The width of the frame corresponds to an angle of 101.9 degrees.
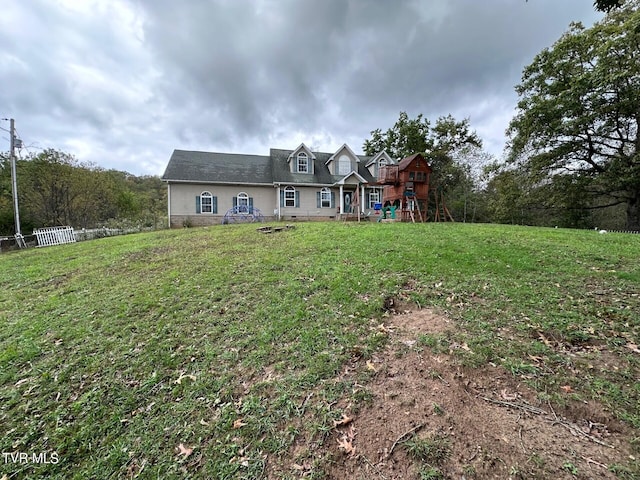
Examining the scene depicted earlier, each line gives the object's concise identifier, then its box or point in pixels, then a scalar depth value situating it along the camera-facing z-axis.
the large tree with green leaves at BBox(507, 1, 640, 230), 13.09
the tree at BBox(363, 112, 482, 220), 22.25
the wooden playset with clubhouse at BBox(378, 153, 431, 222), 15.29
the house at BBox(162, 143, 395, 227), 17.47
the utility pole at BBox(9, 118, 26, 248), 13.71
